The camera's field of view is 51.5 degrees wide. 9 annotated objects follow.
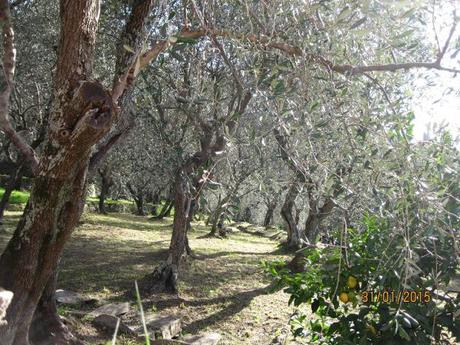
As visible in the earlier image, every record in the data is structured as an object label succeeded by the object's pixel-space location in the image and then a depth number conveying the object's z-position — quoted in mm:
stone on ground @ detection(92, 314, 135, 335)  5703
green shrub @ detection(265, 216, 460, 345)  3047
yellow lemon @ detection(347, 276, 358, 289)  3441
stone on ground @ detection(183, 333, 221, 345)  5762
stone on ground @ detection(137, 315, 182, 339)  5770
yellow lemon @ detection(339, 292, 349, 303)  3459
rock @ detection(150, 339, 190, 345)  5465
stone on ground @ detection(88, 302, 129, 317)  6152
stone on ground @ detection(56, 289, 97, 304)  6476
